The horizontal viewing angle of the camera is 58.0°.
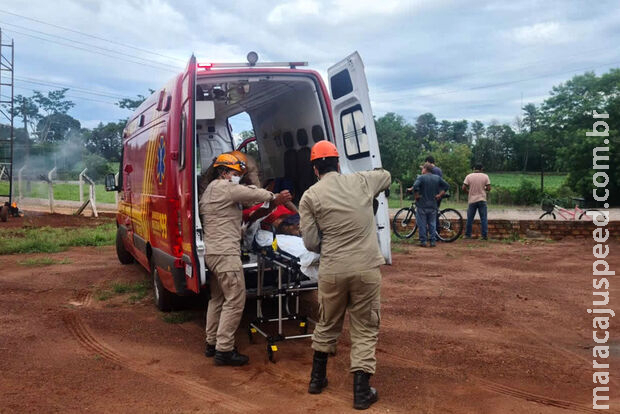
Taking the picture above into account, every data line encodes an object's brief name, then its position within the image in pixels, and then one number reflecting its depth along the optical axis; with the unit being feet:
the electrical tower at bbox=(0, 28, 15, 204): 65.05
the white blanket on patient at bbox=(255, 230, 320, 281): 14.89
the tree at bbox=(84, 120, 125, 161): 157.07
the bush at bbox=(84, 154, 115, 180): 118.62
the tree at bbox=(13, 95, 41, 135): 162.09
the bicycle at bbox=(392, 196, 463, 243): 39.78
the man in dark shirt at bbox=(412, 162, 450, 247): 36.37
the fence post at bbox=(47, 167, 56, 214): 62.90
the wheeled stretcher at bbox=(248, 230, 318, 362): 15.11
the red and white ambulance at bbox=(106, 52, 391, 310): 15.98
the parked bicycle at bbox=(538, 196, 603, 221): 44.55
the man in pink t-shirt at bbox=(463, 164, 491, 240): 38.73
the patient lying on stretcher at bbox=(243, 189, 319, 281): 15.51
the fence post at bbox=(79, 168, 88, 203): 61.69
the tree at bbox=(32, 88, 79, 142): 171.94
